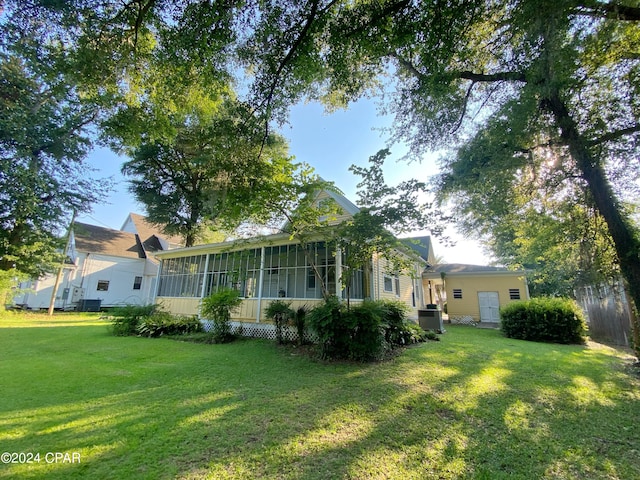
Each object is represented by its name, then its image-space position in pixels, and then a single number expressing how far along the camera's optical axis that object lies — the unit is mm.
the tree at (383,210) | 6328
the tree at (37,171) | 12719
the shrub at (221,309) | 8836
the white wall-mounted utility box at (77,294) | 19234
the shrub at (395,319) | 7543
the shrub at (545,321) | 9898
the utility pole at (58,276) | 15344
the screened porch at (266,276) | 8742
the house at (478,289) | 15562
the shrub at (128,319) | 10008
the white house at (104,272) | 18641
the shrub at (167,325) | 9891
